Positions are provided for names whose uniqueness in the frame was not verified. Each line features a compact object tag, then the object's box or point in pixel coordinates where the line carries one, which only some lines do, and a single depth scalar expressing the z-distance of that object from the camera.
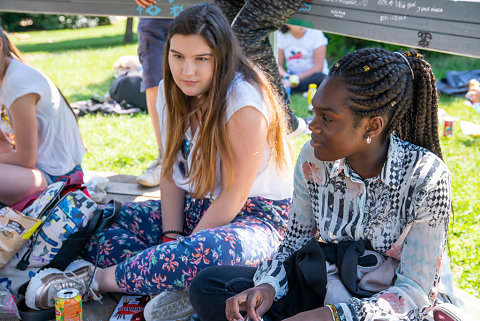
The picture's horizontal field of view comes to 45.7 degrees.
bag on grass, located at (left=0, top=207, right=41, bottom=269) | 2.48
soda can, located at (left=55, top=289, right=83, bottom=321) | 2.17
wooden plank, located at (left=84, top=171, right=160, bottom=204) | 3.62
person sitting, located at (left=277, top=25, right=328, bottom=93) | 7.00
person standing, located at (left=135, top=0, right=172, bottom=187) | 4.07
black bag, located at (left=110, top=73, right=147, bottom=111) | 6.30
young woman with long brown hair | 2.36
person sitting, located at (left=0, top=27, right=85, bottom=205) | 2.96
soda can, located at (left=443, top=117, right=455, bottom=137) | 4.93
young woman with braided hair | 1.76
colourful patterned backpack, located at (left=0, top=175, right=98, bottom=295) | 2.54
